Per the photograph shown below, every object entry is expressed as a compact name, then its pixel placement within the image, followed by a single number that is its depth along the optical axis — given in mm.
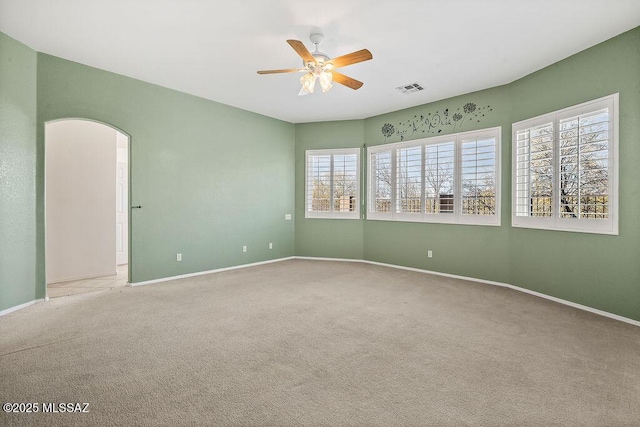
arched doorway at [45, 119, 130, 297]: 4773
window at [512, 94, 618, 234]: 3430
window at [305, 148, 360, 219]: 6594
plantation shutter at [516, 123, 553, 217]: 4078
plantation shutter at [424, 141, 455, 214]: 5348
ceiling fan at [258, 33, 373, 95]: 2990
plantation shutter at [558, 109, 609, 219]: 3471
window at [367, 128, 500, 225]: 4918
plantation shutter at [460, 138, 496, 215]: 4875
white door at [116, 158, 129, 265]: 6129
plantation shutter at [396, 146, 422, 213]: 5758
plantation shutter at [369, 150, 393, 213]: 6191
